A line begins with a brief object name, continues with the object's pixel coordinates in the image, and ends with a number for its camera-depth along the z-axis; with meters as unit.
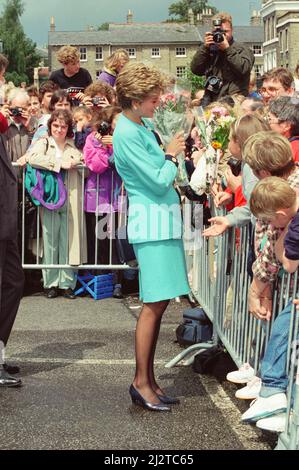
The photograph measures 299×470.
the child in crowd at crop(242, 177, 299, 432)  8.68
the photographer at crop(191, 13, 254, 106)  17.22
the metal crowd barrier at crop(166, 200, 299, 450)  8.53
